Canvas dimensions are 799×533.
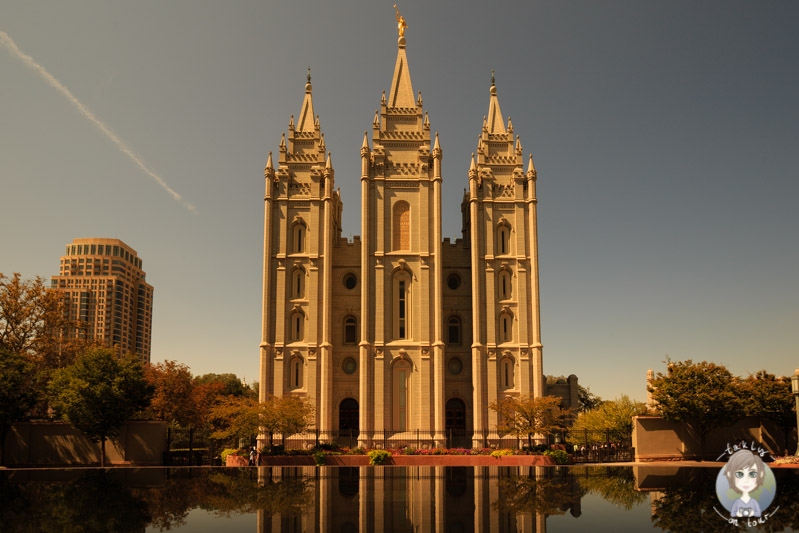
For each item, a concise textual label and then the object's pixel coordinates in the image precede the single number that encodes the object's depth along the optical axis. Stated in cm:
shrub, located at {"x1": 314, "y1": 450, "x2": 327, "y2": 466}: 3866
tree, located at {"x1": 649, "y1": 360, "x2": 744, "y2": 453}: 3631
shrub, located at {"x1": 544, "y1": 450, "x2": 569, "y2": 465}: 3738
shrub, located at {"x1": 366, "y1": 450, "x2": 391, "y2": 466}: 3922
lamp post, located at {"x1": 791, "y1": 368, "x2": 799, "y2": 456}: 3388
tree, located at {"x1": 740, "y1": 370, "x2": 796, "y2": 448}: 3691
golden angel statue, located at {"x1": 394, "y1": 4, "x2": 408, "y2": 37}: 5684
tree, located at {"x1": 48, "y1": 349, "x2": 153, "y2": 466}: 3672
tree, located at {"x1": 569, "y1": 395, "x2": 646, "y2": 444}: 5141
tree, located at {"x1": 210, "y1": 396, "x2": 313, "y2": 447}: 3938
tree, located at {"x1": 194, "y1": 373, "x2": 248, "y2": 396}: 7491
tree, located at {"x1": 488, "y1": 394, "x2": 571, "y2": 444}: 4034
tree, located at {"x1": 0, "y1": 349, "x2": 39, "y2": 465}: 3691
